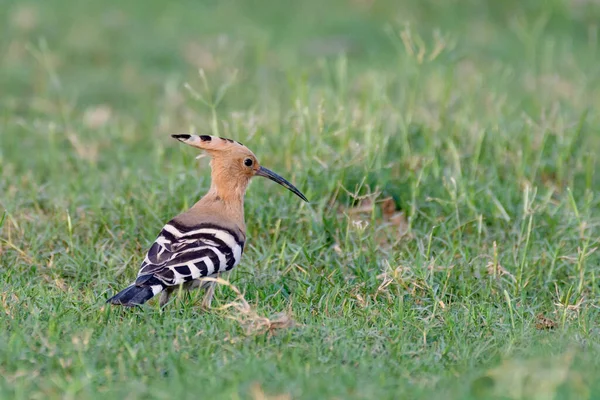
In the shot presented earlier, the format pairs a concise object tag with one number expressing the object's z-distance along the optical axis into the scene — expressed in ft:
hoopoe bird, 25.77
